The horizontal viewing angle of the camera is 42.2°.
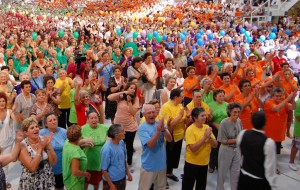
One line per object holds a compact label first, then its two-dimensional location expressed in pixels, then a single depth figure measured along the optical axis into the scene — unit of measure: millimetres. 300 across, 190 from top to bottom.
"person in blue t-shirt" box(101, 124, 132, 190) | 3867
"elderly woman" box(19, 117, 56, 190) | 3527
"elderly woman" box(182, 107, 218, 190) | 4121
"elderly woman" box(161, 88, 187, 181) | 4674
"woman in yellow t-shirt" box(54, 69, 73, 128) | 6355
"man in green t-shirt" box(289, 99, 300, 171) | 5336
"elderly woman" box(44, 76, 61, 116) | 5705
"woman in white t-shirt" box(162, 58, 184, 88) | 7042
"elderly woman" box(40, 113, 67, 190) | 4172
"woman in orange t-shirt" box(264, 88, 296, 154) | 5348
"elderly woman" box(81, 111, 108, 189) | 4246
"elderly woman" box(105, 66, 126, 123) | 6191
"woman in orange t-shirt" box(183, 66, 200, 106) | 6270
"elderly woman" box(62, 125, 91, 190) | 3727
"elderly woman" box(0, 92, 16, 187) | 4672
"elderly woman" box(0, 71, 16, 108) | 5869
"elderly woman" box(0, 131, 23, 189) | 3436
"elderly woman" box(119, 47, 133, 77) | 8430
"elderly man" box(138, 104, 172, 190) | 4059
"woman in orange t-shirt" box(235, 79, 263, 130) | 5254
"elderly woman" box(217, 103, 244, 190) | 4406
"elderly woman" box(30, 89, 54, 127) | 4992
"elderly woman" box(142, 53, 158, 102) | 6922
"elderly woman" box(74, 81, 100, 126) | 5082
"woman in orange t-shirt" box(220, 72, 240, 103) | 5602
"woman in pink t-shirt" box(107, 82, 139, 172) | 5211
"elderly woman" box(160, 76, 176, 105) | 5695
